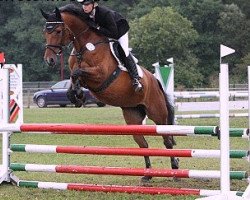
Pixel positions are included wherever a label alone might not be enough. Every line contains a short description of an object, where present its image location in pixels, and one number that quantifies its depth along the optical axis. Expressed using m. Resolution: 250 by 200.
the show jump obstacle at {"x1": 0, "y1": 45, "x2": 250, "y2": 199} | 11.71
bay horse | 14.51
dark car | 60.02
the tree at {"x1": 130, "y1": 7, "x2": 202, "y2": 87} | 93.02
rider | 14.73
